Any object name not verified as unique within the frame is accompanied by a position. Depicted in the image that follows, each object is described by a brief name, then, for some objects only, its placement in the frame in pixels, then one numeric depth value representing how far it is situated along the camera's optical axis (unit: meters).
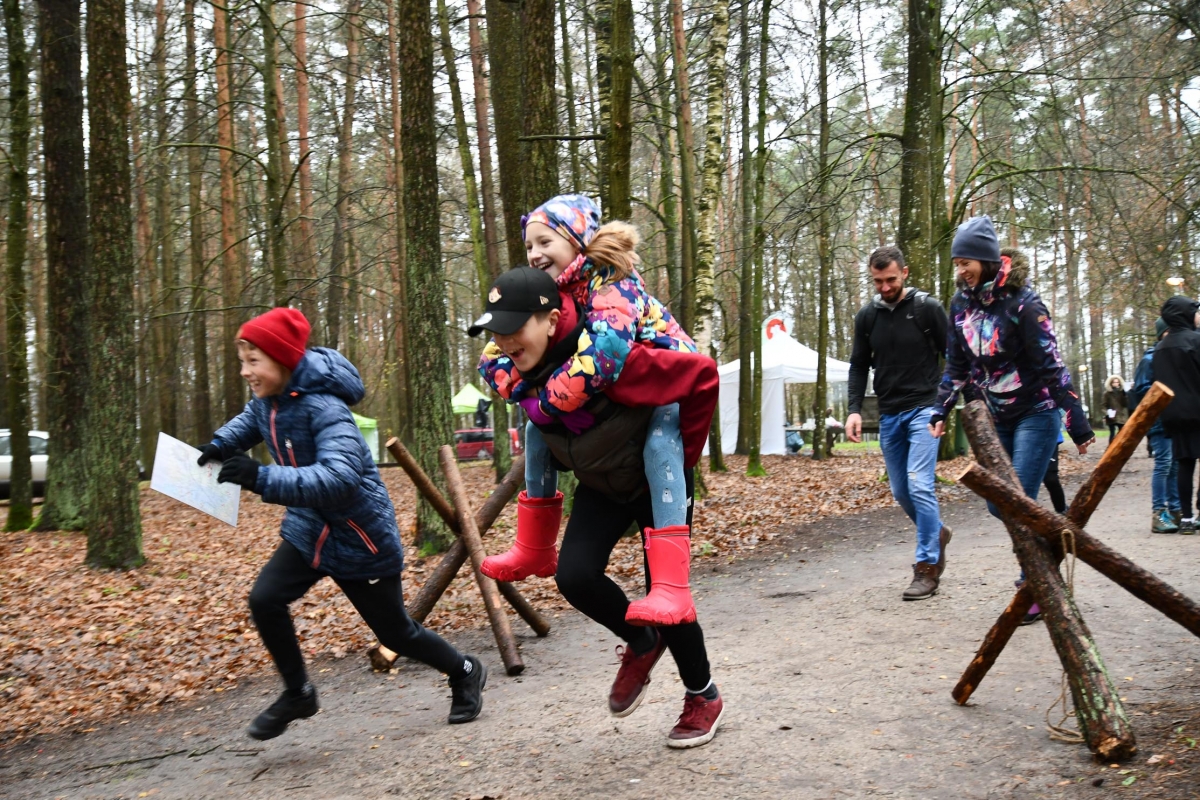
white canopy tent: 25.53
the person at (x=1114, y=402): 21.48
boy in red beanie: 3.83
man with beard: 6.13
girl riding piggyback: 3.33
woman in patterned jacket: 5.15
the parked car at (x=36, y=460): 21.66
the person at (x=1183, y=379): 8.28
